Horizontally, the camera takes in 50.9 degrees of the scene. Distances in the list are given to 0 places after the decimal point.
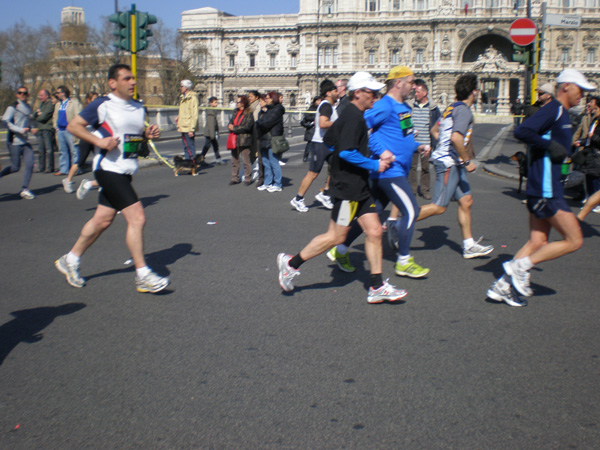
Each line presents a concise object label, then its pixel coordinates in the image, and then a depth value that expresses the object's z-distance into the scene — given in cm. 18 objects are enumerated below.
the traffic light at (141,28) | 1502
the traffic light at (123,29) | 1490
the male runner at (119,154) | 526
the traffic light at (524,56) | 1447
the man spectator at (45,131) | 1448
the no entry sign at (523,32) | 1359
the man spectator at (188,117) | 1512
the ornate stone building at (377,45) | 7831
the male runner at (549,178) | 471
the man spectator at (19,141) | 1081
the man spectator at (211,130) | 1581
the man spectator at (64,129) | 1380
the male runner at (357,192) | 493
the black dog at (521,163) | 916
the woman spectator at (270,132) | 1172
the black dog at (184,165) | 1491
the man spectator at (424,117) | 994
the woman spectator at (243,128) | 1209
